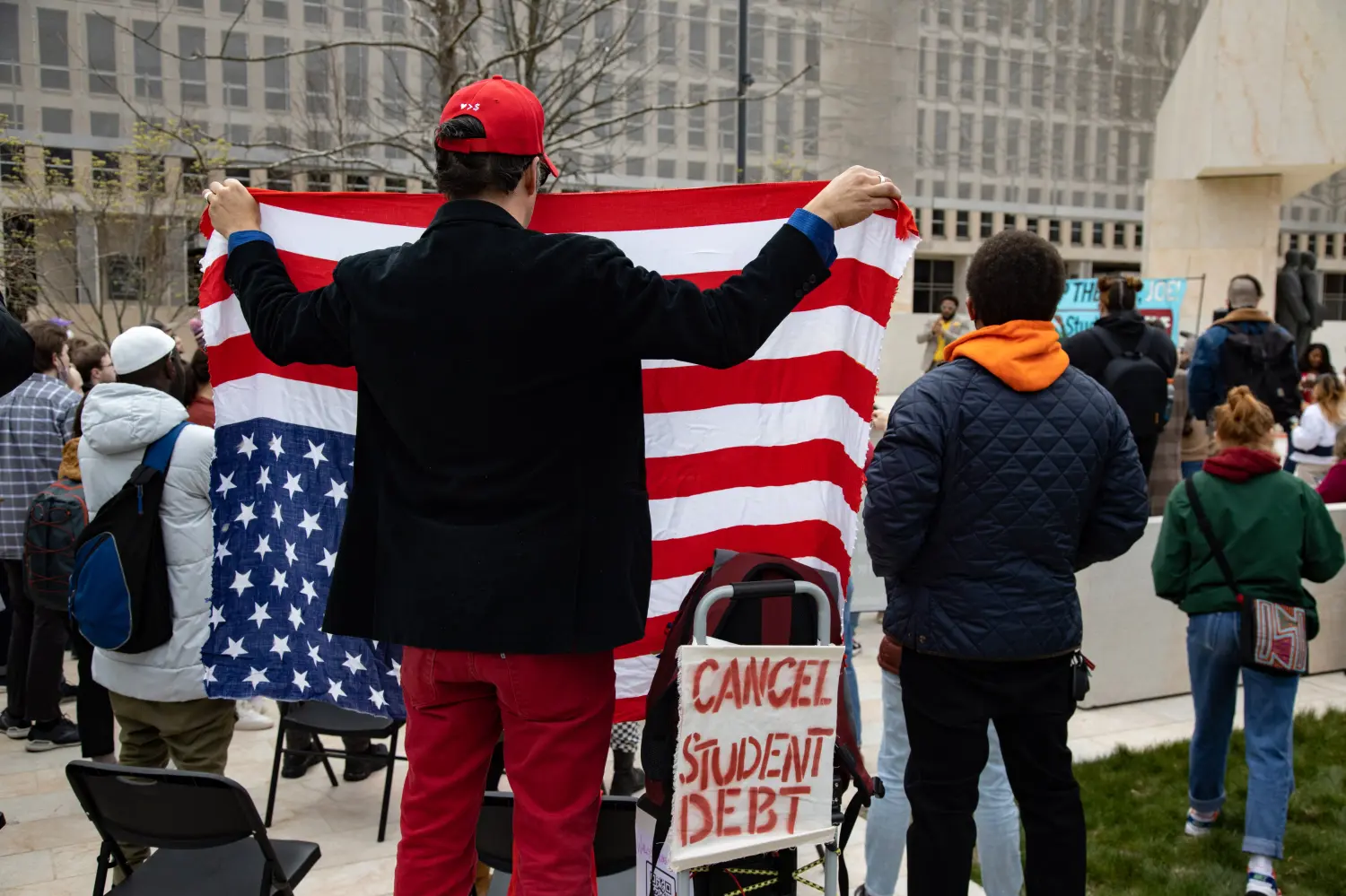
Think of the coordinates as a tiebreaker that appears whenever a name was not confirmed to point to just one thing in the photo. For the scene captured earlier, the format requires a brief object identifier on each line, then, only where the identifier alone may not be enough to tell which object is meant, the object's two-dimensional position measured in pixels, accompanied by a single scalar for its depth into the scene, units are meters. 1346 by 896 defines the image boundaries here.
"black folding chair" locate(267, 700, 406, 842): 4.91
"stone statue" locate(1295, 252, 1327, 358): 19.03
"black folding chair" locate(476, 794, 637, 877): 3.30
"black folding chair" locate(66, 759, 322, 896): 3.11
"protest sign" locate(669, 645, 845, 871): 2.44
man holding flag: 2.32
